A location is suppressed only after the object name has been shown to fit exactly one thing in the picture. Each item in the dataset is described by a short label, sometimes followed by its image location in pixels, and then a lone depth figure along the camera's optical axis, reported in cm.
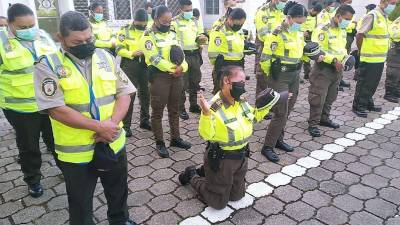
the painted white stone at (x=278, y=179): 396
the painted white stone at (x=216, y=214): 334
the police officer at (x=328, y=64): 504
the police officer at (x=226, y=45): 551
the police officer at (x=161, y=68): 442
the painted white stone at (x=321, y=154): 458
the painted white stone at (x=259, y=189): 375
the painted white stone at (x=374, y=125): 560
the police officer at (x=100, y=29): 628
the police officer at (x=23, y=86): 357
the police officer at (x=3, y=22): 510
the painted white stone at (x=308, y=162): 437
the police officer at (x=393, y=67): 666
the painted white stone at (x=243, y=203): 353
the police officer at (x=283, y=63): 449
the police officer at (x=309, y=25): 847
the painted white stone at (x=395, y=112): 619
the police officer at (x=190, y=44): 615
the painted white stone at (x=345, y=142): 497
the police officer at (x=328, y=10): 838
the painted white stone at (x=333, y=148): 478
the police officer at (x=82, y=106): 237
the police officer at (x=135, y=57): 539
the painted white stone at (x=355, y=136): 517
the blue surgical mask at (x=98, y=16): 643
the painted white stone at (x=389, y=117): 600
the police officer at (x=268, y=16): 792
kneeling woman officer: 323
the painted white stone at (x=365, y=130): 540
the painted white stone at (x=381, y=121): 581
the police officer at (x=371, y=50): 580
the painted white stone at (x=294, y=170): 415
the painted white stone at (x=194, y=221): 326
